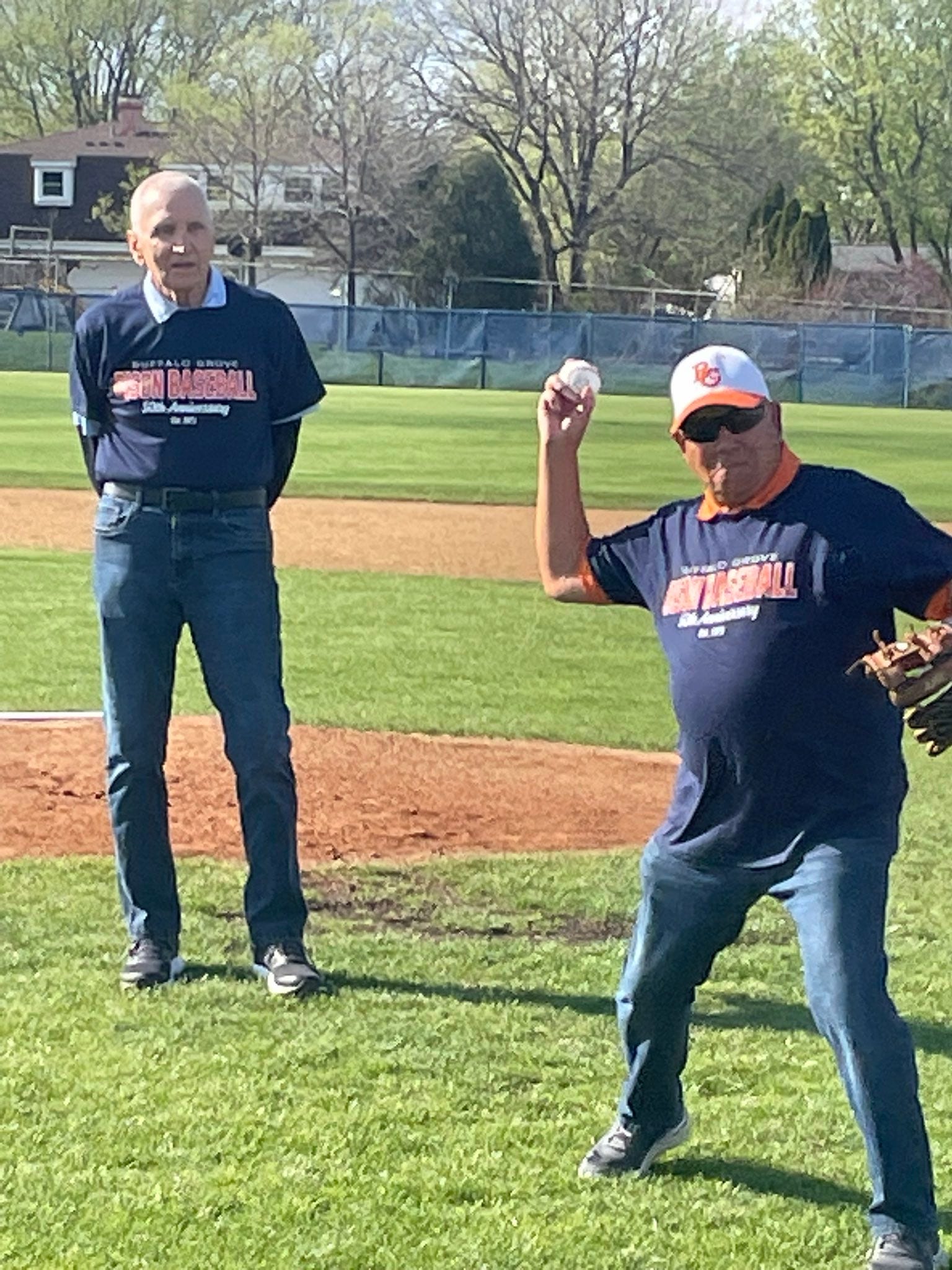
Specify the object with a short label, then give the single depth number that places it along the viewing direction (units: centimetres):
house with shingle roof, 6247
